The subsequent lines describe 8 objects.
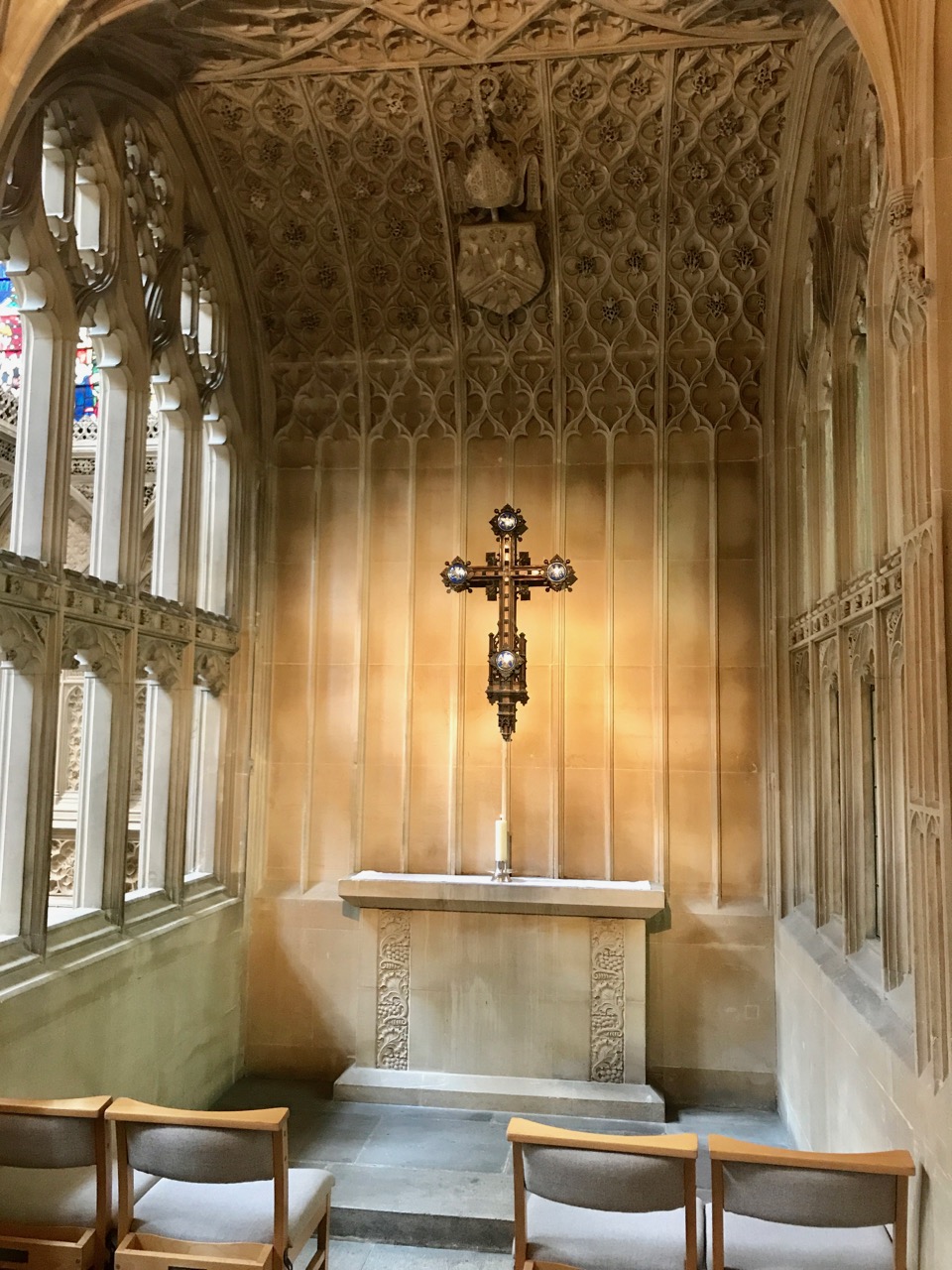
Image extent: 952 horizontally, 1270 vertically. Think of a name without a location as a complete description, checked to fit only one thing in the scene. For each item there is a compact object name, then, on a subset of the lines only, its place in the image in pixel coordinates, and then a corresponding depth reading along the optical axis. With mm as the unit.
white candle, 5617
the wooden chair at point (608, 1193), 2578
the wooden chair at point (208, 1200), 2662
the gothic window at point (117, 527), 4004
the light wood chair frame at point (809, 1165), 2533
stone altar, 5344
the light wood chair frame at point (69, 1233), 2744
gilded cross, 5227
